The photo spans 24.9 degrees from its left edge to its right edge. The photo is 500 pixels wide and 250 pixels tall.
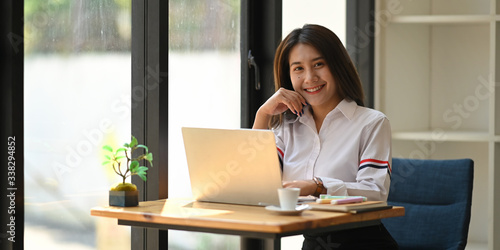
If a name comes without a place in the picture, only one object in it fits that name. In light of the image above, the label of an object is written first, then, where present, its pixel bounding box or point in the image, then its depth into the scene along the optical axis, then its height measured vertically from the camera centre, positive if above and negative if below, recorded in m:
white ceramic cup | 3.03 -0.25
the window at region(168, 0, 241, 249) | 4.41 +0.12
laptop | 3.31 -0.18
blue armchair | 4.52 -0.40
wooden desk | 2.79 -0.30
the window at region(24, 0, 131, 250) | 3.41 -0.03
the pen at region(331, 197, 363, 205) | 3.26 -0.28
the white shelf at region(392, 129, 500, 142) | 5.48 -0.15
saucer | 3.00 -0.28
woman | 3.79 -0.06
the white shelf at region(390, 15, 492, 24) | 5.50 +0.44
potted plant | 3.35 -0.26
